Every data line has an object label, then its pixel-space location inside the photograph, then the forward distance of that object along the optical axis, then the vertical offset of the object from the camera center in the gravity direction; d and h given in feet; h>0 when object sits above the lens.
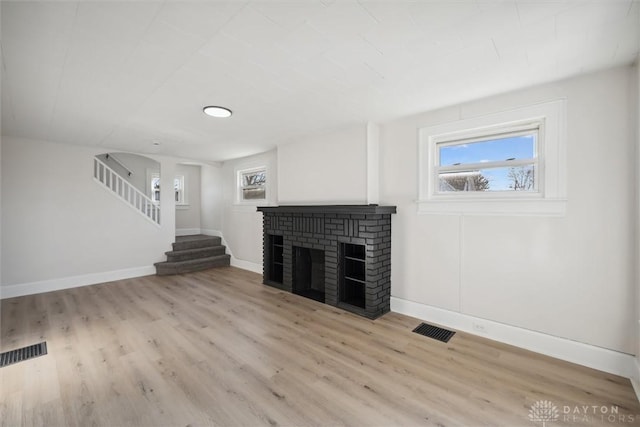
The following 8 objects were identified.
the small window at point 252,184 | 18.57 +2.02
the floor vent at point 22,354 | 7.80 -4.30
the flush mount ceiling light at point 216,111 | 9.80 +3.82
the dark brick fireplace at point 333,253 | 10.87 -2.03
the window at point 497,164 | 8.00 +1.61
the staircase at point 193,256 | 18.06 -3.24
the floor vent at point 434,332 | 9.19 -4.33
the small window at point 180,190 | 24.77 +2.07
